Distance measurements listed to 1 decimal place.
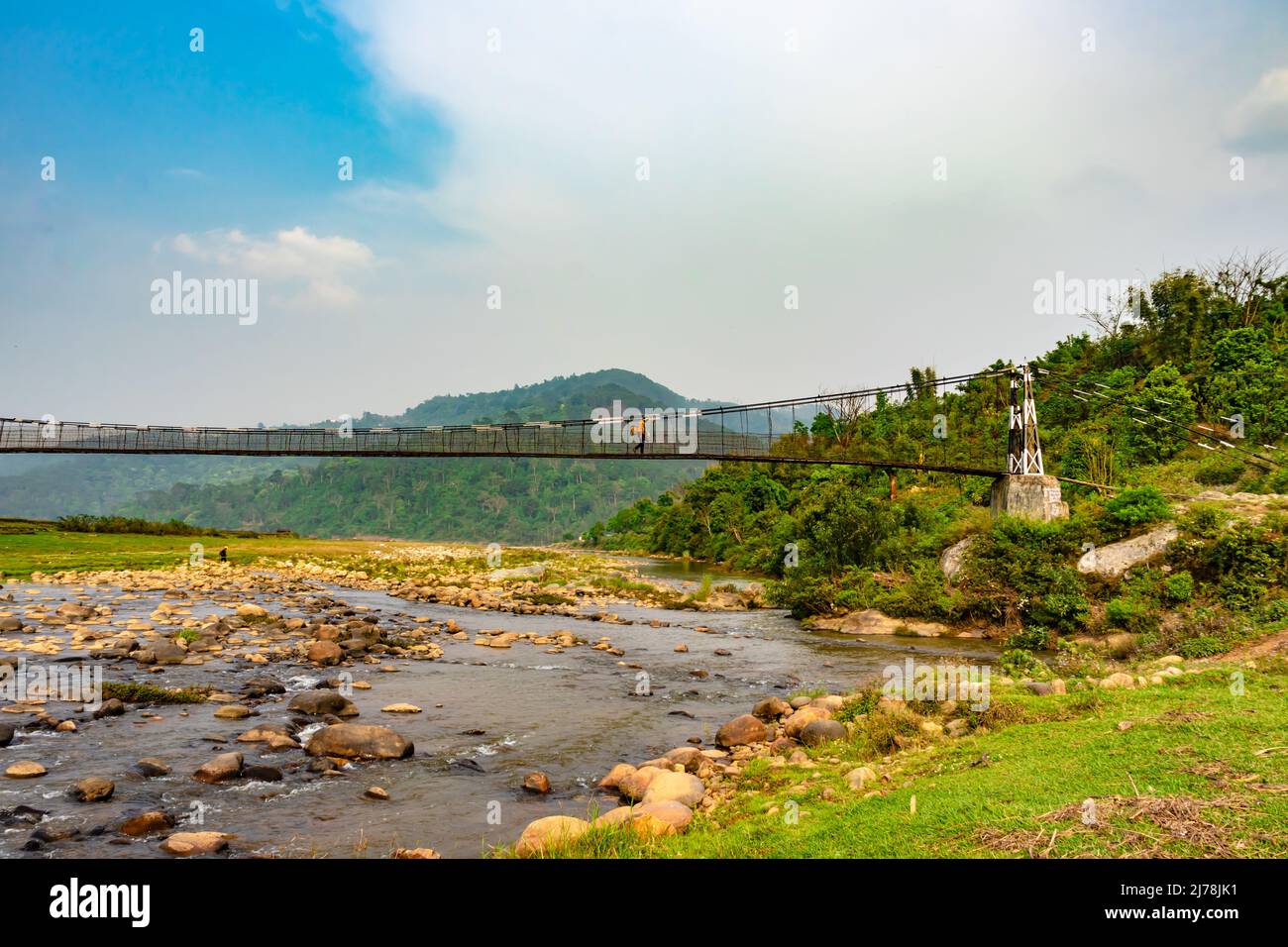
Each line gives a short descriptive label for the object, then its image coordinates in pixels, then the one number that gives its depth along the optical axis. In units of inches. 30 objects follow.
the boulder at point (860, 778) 302.4
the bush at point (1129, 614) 765.9
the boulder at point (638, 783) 350.6
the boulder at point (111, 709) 457.1
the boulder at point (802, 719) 437.4
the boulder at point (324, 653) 652.1
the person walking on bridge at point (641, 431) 1261.1
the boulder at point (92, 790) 327.3
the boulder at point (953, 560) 967.0
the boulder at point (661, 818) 275.9
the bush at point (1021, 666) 504.7
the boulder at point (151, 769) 362.2
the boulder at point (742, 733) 433.4
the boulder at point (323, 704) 487.8
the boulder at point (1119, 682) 412.2
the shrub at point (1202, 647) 534.0
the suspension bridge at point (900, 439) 1054.4
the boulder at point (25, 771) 348.5
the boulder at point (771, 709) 494.0
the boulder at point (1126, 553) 832.9
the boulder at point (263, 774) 363.9
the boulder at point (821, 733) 402.4
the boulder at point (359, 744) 404.2
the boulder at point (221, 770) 358.9
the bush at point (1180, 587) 751.7
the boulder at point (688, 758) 390.1
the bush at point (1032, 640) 783.1
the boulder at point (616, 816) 279.9
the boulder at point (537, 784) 364.2
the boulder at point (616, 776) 371.2
